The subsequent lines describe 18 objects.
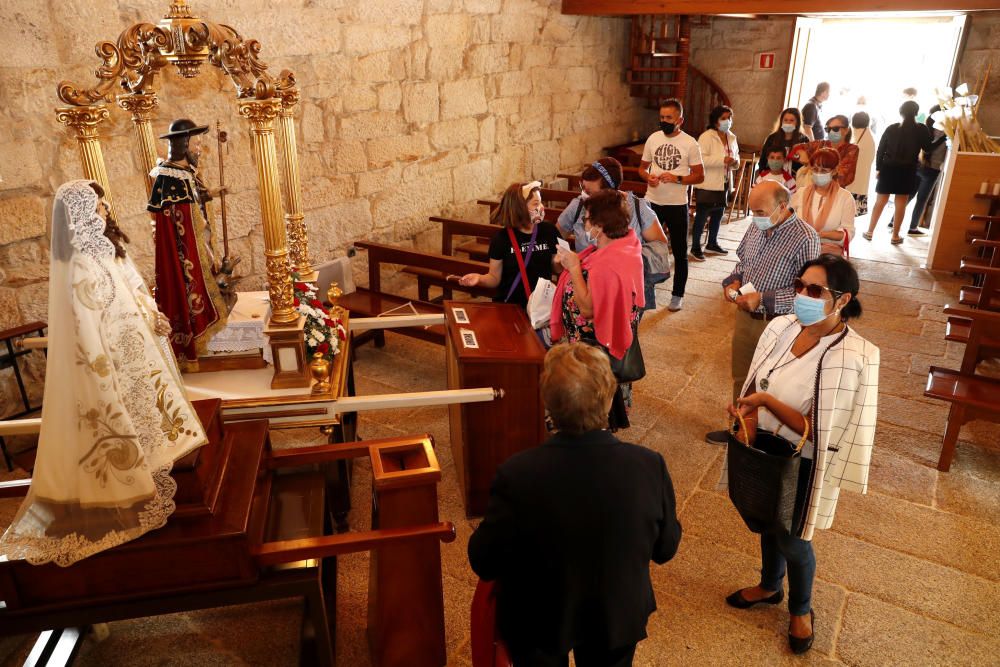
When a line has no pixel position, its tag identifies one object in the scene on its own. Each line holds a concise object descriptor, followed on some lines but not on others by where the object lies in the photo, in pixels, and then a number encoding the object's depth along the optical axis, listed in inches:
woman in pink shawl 124.0
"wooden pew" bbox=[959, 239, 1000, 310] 176.9
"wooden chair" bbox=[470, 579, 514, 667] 72.4
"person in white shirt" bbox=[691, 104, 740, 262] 261.3
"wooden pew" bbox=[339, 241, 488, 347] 180.5
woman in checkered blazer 85.4
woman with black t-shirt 136.9
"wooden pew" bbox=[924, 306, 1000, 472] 137.2
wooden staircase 335.0
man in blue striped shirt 127.1
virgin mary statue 65.5
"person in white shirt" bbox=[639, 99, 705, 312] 225.8
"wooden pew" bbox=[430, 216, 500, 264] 218.4
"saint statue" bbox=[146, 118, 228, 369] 103.7
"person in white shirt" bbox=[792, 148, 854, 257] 165.0
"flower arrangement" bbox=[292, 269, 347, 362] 118.1
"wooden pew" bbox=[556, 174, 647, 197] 252.1
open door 330.3
